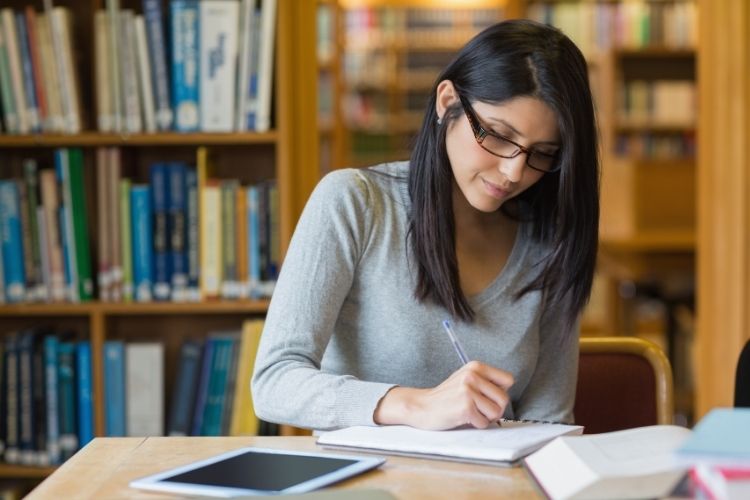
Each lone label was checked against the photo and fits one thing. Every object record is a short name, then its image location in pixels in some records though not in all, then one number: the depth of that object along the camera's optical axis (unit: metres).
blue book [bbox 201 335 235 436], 2.56
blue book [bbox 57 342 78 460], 2.55
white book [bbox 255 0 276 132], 2.49
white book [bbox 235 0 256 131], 2.50
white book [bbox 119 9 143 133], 2.51
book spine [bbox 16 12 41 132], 2.50
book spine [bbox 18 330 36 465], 2.55
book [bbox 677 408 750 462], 0.81
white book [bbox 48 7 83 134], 2.49
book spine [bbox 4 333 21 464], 2.55
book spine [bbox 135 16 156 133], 2.50
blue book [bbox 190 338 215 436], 2.56
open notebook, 1.13
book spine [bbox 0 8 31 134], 2.49
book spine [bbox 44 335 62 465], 2.55
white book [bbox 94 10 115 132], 2.52
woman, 1.42
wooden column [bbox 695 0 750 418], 2.96
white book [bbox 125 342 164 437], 2.57
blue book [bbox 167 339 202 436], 2.56
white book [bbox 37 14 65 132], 2.51
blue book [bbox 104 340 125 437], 2.56
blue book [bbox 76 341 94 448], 2.56
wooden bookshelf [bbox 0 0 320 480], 2.52
